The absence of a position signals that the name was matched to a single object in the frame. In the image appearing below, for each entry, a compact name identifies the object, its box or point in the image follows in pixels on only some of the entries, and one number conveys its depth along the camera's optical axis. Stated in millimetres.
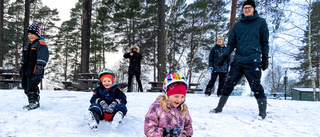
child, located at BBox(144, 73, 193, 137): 2121
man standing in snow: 3984
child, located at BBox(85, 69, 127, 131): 3164
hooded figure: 8539
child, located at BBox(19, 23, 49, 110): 4105
